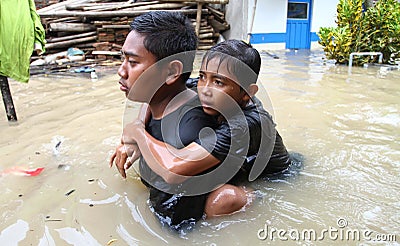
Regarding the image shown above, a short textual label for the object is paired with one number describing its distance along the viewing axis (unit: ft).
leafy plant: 27.04
